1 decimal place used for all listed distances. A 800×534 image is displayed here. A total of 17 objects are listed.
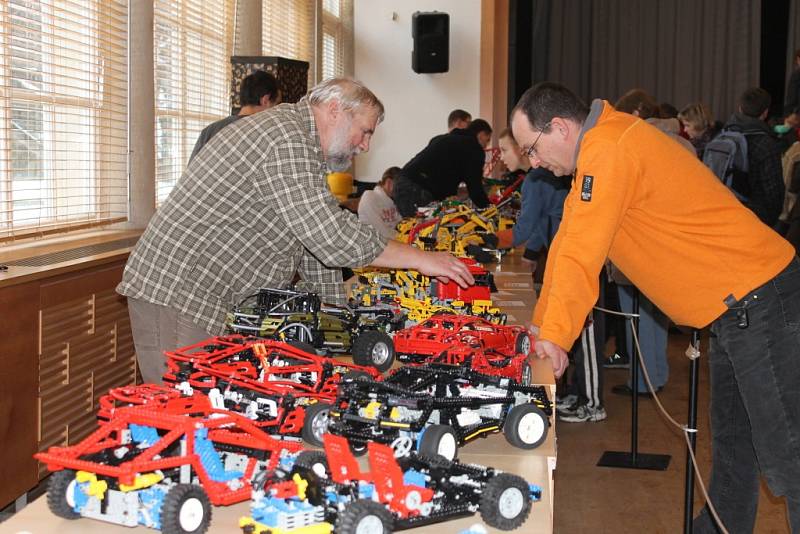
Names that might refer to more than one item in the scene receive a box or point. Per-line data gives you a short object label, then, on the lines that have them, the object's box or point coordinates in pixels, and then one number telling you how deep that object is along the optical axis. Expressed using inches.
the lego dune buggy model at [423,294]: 139.7
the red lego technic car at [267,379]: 81.7
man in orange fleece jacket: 97.6
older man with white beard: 114.7
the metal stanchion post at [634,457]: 194.7
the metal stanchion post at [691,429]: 130.2
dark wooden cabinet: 145.1
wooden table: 65.7
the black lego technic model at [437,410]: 77.4
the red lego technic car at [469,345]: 106.5
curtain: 573.6
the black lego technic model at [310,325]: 112.8
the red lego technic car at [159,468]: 62.2
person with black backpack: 267.0
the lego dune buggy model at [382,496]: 60.2
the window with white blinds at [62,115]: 171.8
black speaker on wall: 445.7
